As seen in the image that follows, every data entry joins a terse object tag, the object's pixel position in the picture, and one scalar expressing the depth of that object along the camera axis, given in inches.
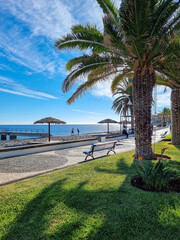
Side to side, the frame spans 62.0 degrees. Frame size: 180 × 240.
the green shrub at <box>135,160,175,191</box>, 139.0
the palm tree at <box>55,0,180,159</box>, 193.8
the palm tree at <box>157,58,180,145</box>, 403.5
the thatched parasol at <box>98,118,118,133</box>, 1036.9
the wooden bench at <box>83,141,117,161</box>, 306.4
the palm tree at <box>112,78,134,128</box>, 993.7
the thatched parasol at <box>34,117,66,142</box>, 661.1
